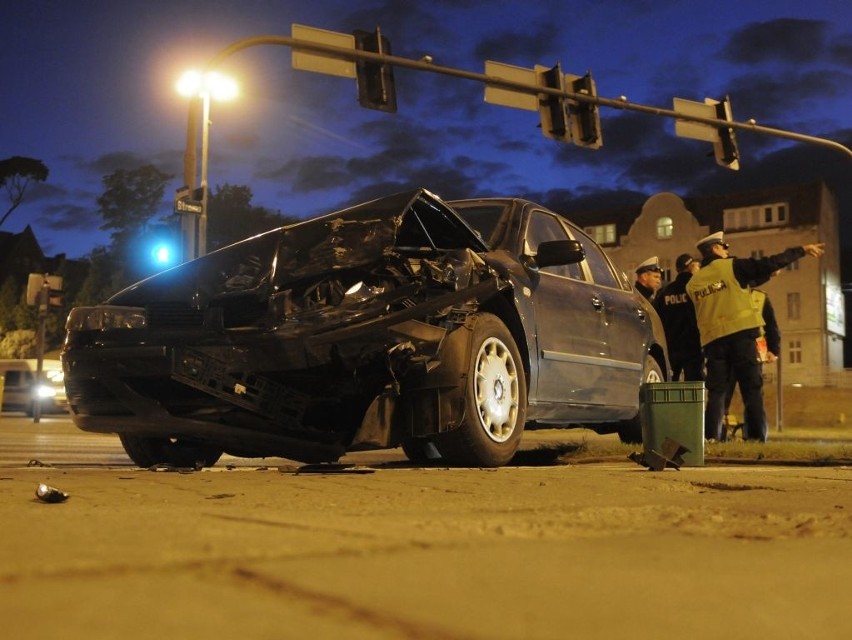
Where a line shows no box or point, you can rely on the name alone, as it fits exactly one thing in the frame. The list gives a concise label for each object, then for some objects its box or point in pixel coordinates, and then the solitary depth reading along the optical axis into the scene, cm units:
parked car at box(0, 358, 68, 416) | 2802
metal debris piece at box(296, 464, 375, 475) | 543
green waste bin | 654
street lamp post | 1480
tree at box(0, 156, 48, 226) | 6925
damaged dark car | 516
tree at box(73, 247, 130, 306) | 5647
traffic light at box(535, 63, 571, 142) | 1537
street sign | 1440
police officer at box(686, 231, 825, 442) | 867
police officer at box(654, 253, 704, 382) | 1015
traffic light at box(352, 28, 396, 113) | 1365
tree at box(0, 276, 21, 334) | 5625
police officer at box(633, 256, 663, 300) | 1079
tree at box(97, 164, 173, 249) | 5647
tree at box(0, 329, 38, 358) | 5348
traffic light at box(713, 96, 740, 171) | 1731
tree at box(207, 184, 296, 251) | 5628
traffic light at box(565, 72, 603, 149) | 1562
